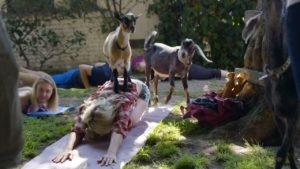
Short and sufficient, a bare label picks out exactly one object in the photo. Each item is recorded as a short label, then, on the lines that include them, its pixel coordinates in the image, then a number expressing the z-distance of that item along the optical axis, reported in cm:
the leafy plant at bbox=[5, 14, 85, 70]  1047
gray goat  491
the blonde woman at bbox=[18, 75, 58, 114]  589
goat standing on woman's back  423
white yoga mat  377
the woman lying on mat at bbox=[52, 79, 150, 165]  407
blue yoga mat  572
